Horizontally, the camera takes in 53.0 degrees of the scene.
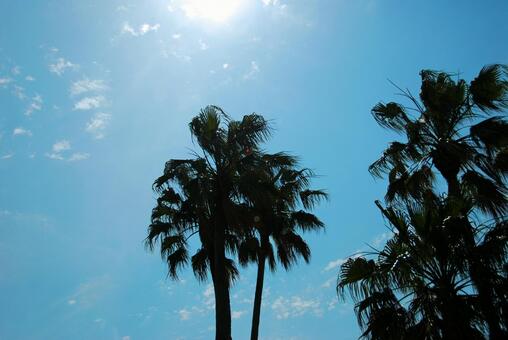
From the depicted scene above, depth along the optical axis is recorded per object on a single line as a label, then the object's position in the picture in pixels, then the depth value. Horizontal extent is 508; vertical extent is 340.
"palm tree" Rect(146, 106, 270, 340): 14.85
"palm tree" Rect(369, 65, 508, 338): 13.95
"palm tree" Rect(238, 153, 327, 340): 17.48
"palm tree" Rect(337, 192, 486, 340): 10.54
